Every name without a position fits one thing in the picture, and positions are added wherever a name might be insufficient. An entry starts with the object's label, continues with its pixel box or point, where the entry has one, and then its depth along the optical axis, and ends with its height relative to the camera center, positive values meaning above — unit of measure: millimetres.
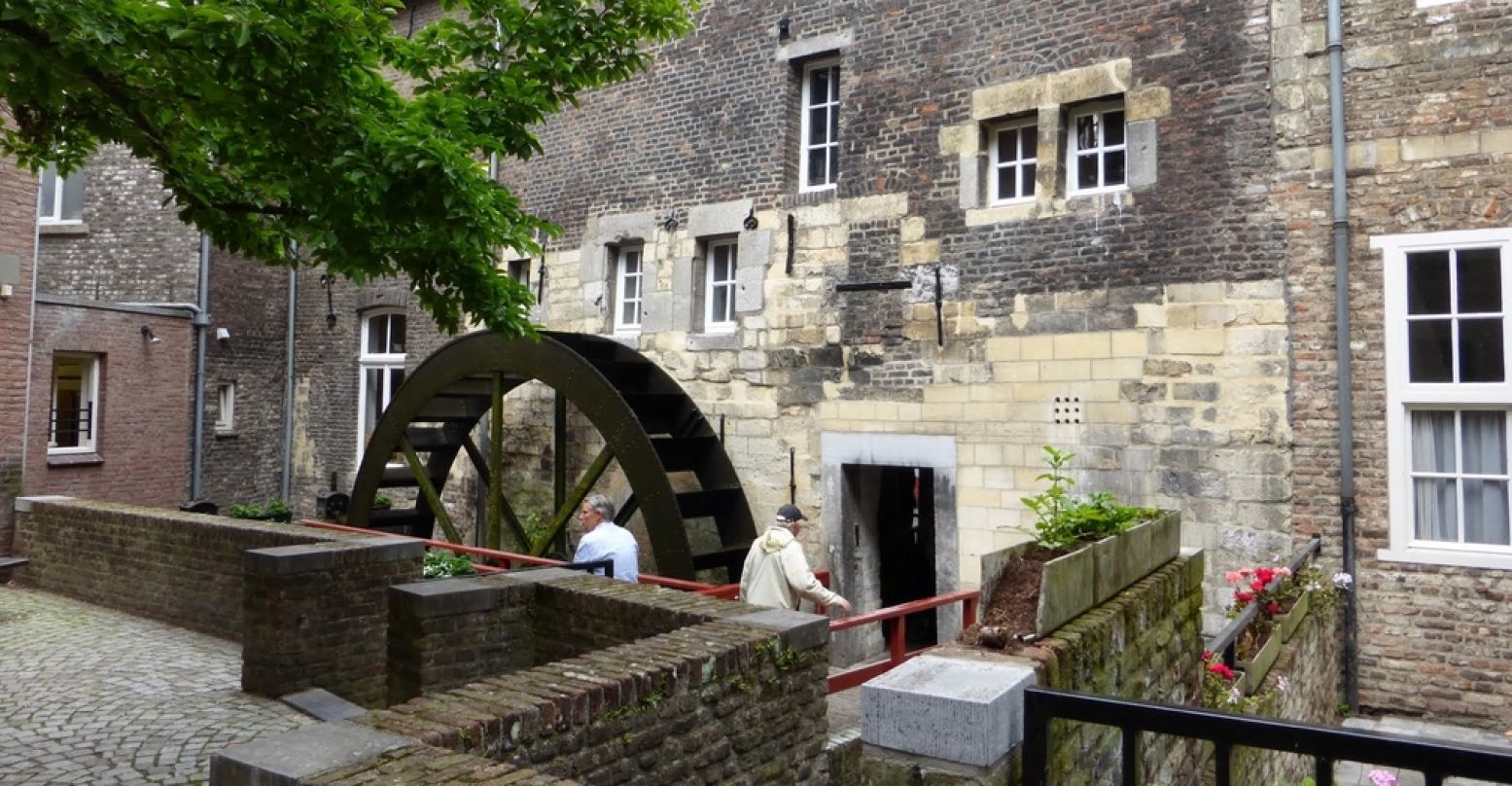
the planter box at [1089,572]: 3518 -502
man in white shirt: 6945 -743
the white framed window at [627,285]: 10867 +1549
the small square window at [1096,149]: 7934 +2239
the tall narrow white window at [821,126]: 9555 +2871
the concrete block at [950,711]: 2715 -733
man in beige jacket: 6391 -863
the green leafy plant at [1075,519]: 4234 -331
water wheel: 8914 -60
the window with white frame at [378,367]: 13578 +824
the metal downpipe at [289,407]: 14273 +293
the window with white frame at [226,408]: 13773 +265
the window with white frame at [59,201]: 13680 +2949
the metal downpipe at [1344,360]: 6734 +548
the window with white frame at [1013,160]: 8336 +2262
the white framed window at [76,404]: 11766 +246
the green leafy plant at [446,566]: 7762 -1027
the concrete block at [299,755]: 2475 -803
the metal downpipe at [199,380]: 13109 +582
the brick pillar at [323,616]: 5832 -1085
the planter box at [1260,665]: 5328 -1155
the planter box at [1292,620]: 5903 -1021
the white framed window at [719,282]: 10156 +1488
